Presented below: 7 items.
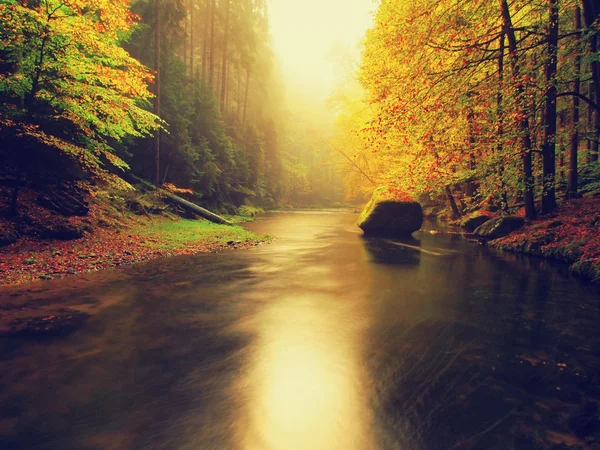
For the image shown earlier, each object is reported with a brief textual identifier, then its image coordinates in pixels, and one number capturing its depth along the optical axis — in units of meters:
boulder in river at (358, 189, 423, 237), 17.08
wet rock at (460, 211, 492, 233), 17.41
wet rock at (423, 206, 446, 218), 29.66
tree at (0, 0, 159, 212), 8.28
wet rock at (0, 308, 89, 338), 4.42
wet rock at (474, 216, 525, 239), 13.59
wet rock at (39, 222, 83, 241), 8.90
